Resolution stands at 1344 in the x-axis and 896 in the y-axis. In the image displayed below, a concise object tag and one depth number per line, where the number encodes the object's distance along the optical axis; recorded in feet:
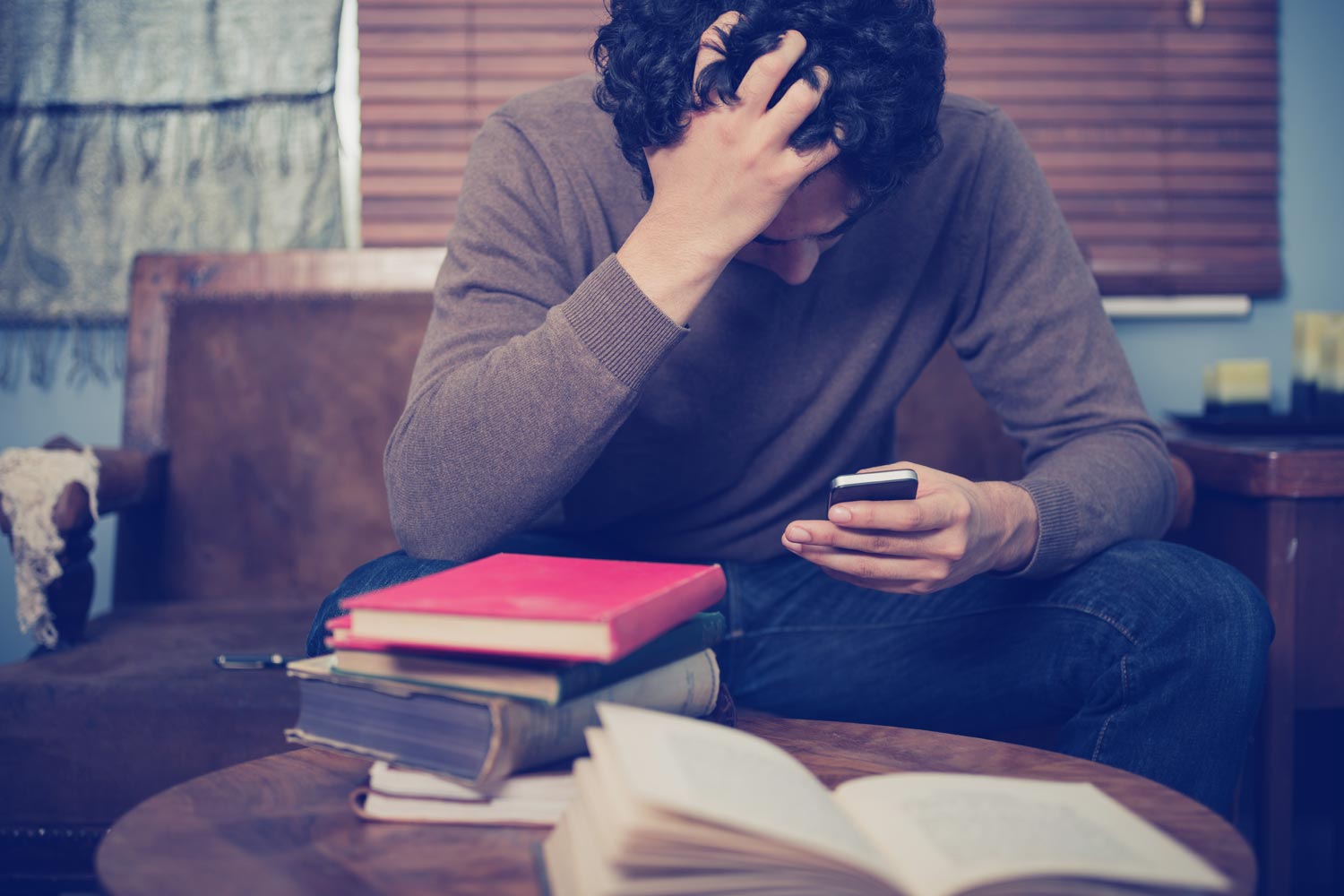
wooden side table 4.09
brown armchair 5.11
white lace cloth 3.96
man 2.64
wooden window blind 5.98
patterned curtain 5.89
